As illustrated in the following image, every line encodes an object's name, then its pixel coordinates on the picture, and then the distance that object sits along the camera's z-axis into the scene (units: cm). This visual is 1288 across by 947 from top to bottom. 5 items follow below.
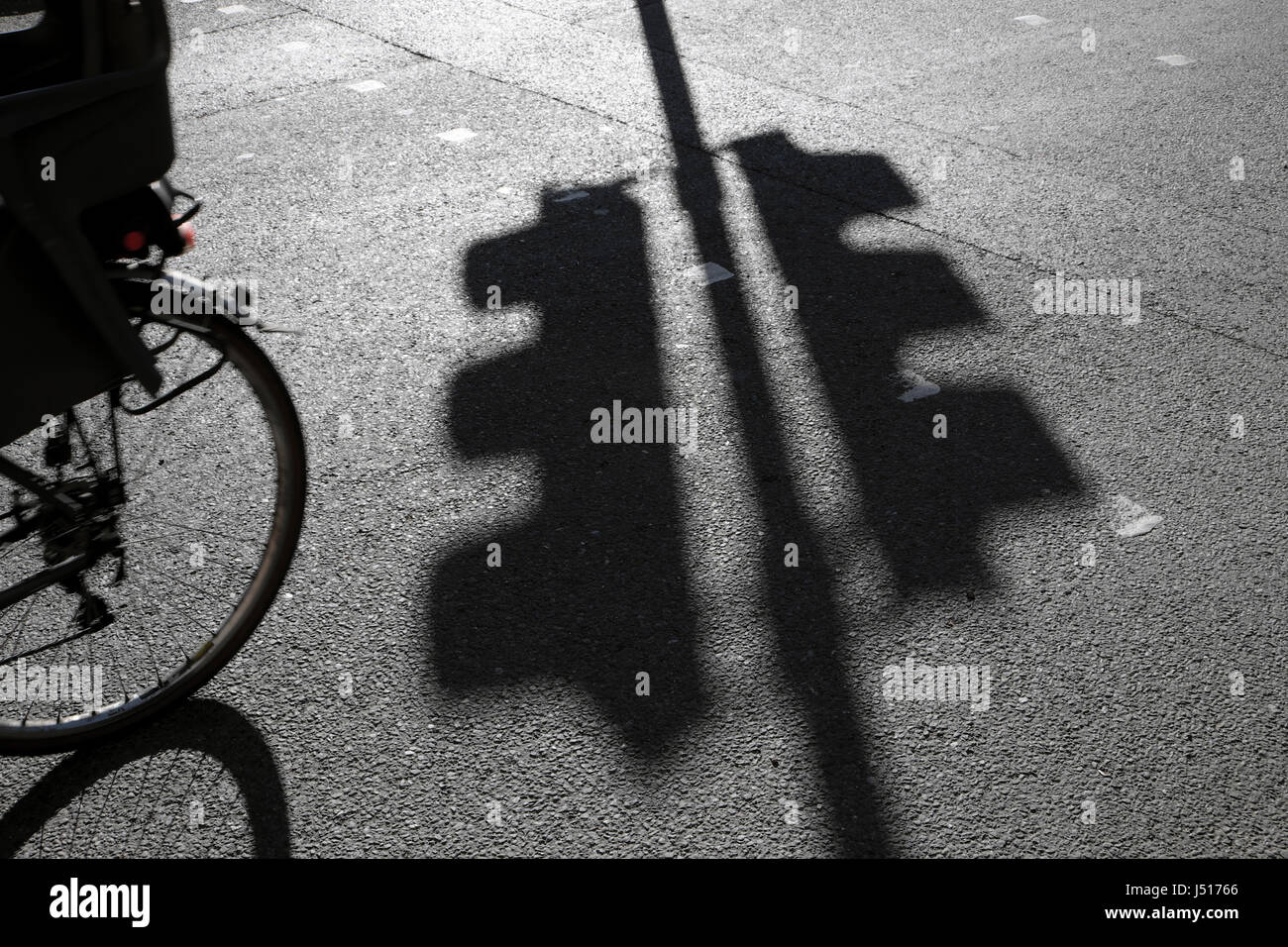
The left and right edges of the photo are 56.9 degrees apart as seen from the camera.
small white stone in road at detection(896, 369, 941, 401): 403
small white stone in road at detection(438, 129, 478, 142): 618
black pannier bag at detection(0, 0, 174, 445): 221
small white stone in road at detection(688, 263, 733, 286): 478
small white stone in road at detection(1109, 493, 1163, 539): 342
